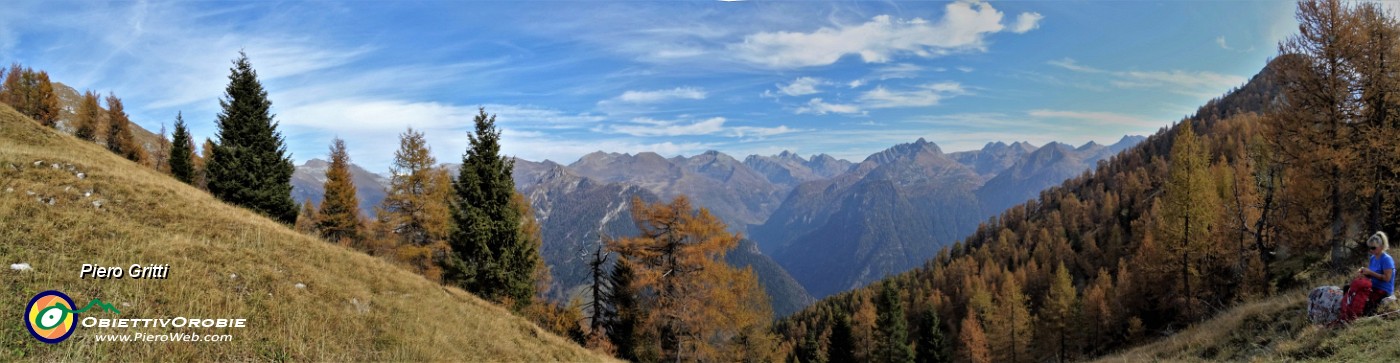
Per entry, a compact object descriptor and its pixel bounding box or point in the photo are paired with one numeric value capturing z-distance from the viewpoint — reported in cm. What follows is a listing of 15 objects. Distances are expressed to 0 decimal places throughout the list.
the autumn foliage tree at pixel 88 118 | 7406
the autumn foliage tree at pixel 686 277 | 2894
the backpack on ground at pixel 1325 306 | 1212
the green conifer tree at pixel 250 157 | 2995
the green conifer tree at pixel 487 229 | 2898
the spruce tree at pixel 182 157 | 5034
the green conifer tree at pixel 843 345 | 5066
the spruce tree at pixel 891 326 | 5022
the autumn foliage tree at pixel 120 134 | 7344
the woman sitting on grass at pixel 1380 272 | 1153
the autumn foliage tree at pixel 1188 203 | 3344
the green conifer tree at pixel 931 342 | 5006
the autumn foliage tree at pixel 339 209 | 3672
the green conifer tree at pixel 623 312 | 3234
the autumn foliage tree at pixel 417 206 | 3391
